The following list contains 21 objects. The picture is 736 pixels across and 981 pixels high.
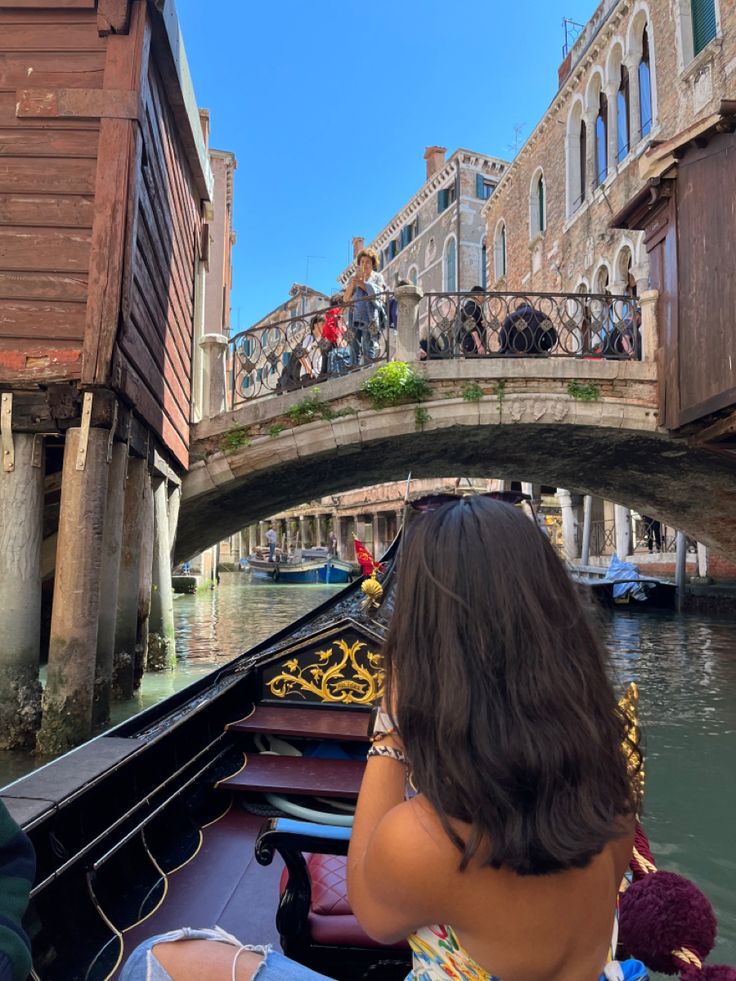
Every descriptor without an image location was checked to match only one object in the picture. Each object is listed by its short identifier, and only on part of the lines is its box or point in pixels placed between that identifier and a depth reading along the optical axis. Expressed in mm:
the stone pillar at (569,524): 15414
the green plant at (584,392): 6340
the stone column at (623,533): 13008
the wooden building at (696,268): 5484
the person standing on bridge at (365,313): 6461
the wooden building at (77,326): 3666
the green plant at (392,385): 6145
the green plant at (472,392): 6301
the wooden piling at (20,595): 3684
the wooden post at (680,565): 10828
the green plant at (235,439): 6257
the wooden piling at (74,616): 3584
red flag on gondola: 4254
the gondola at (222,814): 1288
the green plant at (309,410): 6145
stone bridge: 6211
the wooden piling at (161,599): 5688
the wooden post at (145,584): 4992
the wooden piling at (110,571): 4059
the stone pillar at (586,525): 14266
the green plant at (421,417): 6281
